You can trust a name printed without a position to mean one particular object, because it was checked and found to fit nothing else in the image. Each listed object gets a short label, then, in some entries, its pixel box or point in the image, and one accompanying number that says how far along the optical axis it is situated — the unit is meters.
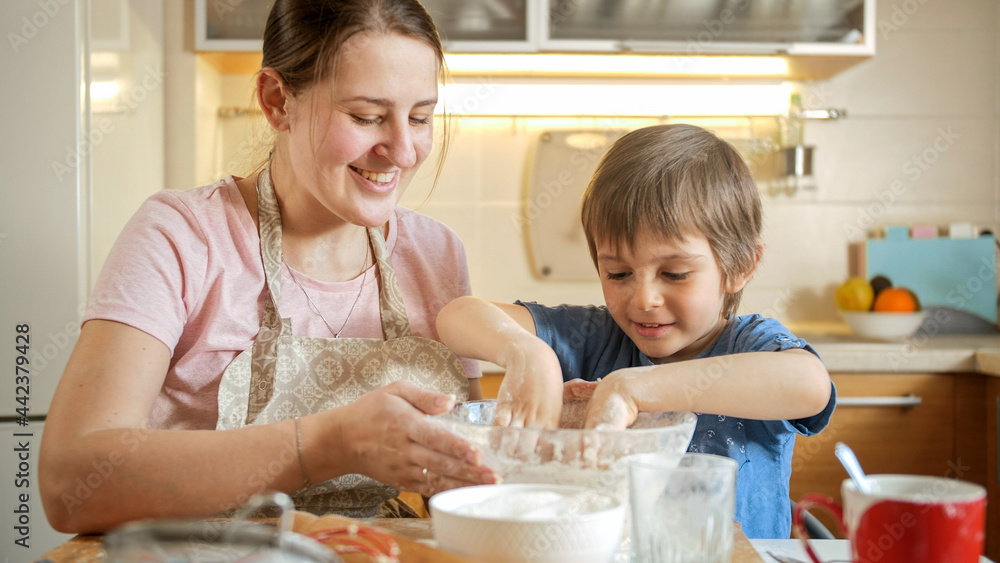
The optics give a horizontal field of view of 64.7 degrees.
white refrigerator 1.67
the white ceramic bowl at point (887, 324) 2.25
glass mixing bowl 0.66
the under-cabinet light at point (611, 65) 2.42
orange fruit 2.28
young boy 0.88
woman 0.80
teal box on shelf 2.50
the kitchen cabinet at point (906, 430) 2.01
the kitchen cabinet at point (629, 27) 2.26
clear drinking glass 0.55
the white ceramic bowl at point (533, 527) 0.54
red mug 0.50
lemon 2.37
